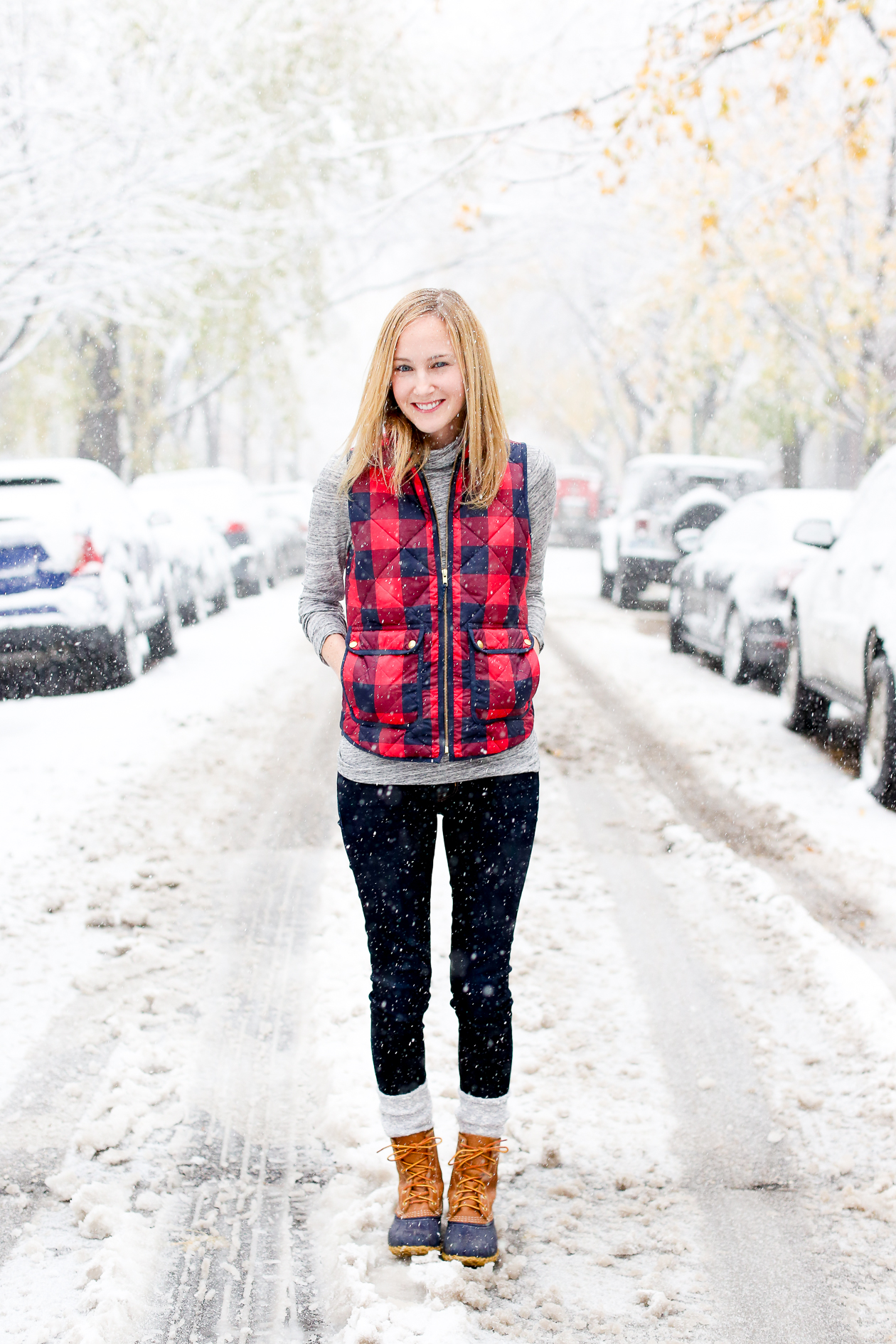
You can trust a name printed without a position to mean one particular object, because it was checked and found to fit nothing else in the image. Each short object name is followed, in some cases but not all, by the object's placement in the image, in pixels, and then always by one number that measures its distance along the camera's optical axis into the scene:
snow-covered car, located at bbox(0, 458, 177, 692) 9.12
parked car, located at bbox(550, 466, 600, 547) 32.34
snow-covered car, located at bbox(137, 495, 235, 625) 13.80
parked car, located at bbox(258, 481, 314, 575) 21.47
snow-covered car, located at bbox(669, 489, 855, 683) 9.97
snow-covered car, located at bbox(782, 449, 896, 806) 6.43
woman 2.52
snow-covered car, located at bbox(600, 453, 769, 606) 16.28
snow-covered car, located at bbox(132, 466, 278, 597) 17.77
